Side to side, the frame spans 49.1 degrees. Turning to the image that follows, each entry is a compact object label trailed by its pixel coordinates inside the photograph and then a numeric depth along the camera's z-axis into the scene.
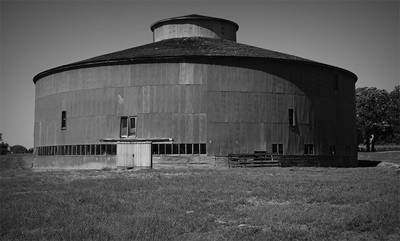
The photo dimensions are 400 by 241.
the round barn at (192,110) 37.31
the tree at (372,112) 95.44
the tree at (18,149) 176.75
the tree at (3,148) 133.91
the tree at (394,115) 94.06
